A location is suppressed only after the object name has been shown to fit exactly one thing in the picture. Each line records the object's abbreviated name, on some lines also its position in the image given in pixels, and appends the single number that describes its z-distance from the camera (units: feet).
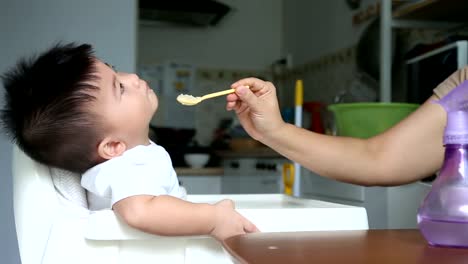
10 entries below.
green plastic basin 5.60
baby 2.48
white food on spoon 2.76
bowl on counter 10.42
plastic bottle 1.69
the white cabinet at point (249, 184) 9.18
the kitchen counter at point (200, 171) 10.04
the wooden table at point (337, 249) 1.48
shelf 6.17
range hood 11.04
